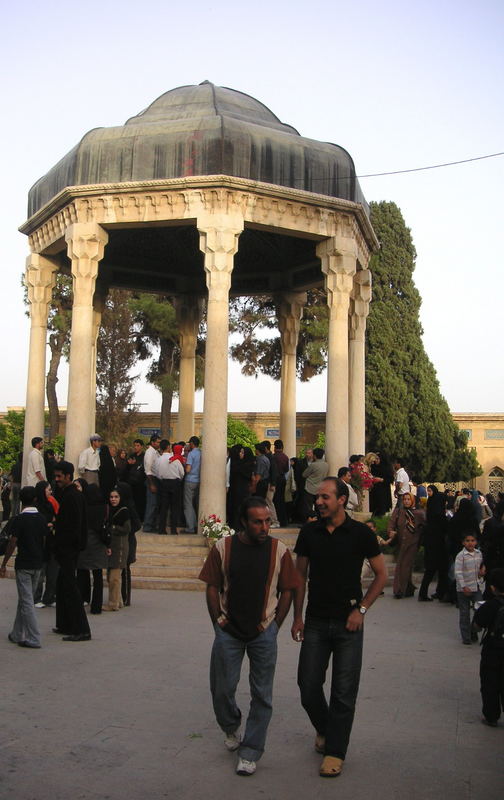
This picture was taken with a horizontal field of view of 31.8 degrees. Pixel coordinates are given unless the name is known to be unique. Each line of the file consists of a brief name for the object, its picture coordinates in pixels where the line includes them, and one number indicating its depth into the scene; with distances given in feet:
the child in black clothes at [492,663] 20.80
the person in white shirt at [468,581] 31.73
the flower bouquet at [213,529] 45.62
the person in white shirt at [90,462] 48.67
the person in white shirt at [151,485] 49.75
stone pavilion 48.70
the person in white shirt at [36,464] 49.44
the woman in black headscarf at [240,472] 49.62
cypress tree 107.04
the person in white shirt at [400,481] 51.13
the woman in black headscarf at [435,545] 42.47
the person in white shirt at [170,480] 48.78
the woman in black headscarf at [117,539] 35.27
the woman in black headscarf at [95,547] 33.83
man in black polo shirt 17.37
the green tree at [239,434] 100.53
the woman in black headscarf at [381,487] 59.88
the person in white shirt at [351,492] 44.34
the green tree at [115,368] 108.37
